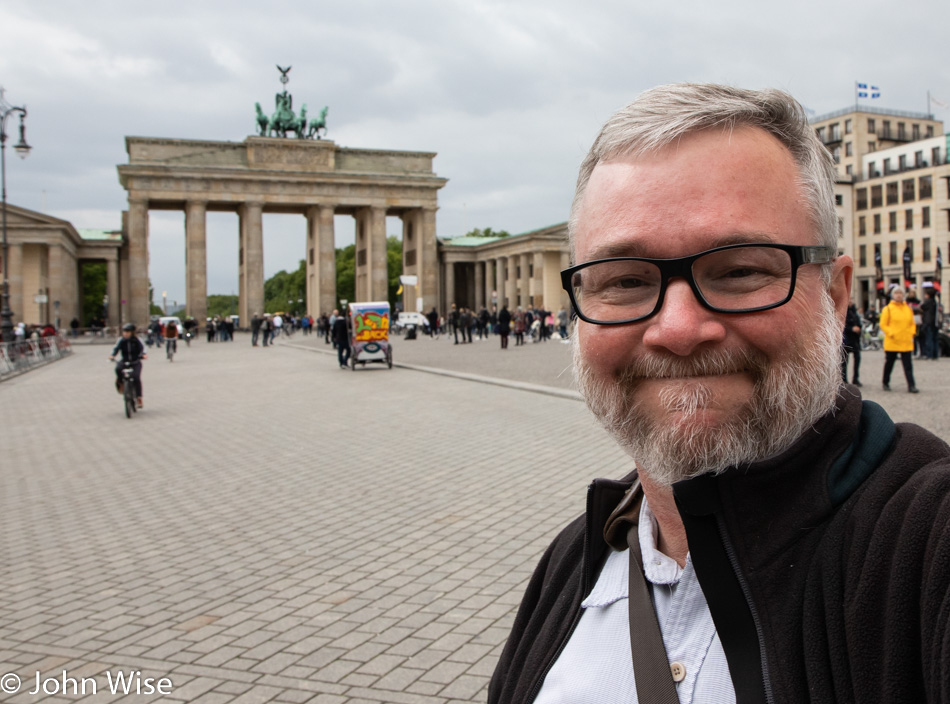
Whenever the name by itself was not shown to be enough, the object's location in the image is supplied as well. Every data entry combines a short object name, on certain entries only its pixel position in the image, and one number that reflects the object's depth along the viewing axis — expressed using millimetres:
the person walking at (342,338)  26406
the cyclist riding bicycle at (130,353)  15820
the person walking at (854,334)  15228
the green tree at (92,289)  110875
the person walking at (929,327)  21141
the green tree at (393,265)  110625
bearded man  991
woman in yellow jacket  14266
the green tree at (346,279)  120688
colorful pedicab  25484
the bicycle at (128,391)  15531
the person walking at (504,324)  34844
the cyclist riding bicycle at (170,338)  34812
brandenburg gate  70688
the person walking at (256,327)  47406
